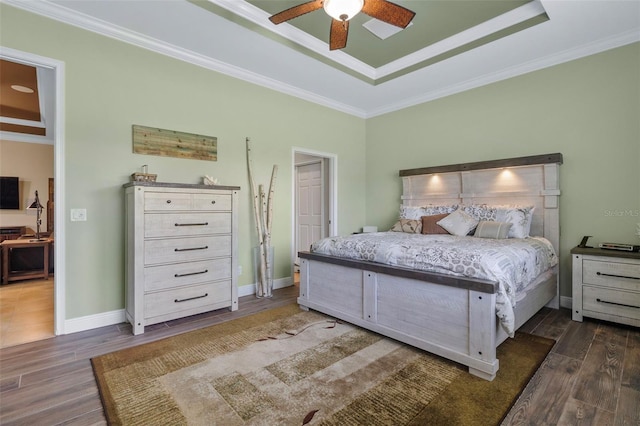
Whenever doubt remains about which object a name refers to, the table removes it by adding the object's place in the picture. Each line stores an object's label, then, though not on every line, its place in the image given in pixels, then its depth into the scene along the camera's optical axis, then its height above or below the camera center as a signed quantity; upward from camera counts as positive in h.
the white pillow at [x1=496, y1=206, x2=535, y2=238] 3.31 -0.06
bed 2.02 -0.58
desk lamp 5.41 +0.12
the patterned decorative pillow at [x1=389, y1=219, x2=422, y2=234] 3.99 -0.18
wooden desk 4.54 -0.72
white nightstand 2.69 -0.66
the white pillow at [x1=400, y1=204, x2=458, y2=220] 4.11 +0.03
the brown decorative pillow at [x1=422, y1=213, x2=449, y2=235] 3.79 -0.16
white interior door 5.51 +0.15
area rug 1.65 -1.08
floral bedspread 2.05 -0.34
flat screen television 5.63 +0.37
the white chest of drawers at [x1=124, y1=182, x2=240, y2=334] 2.73 -0.36
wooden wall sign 3.13 +0.75
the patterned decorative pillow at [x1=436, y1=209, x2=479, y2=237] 3.57 -0.12
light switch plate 2.77 -0.02
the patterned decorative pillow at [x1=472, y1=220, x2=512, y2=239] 3.24 -0.19
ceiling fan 2.13 +1.44
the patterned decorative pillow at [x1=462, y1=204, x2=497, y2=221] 3.62 +0.02
